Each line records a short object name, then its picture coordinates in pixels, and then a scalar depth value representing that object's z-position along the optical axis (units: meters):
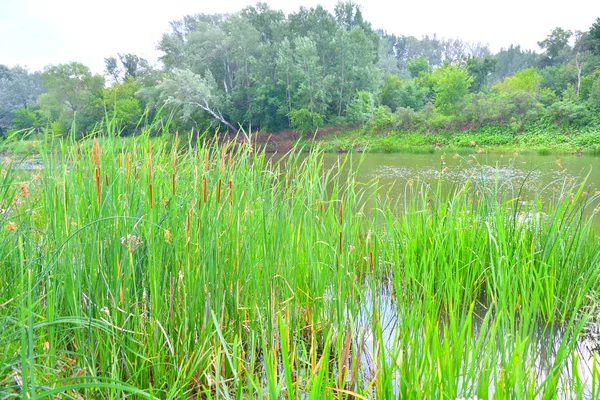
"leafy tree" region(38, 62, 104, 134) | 26.77
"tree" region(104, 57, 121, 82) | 34.31
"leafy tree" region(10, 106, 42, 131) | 27.20
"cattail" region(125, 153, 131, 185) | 1.18
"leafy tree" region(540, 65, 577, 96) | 22.95
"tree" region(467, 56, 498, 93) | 29.87
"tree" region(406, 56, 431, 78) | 37.44
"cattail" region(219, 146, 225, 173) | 1.55
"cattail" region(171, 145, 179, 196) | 1.16
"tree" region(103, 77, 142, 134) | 23.86
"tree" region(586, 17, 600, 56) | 19.02
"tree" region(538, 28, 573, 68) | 28.06
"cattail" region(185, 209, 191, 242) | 1.07
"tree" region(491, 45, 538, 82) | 48.90
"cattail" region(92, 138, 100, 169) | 1.08
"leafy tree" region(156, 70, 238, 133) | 18.84
